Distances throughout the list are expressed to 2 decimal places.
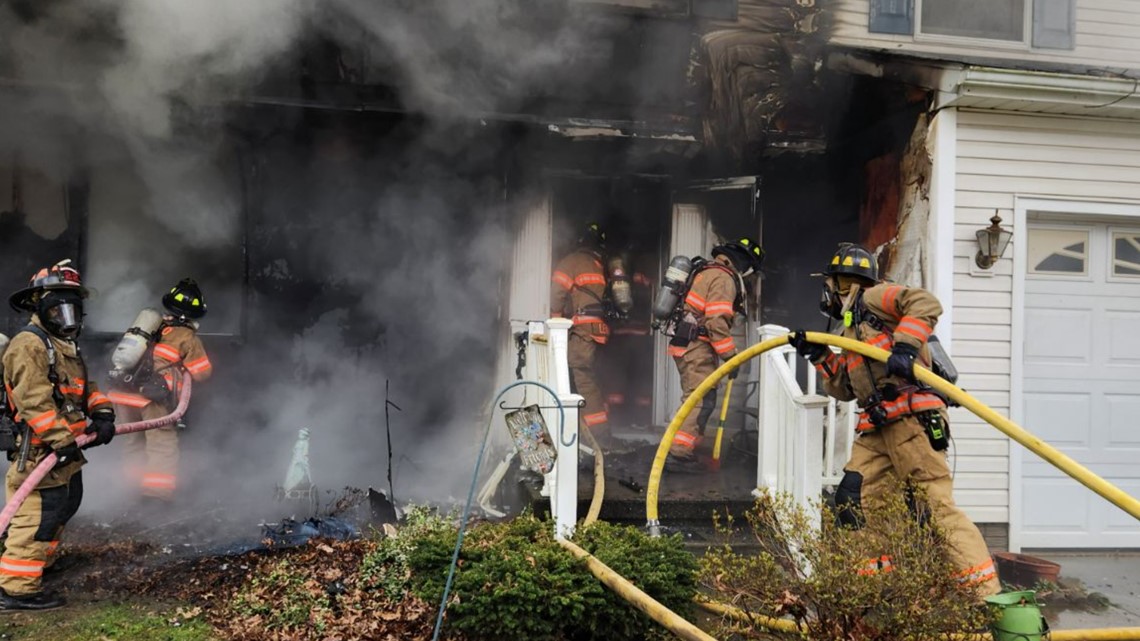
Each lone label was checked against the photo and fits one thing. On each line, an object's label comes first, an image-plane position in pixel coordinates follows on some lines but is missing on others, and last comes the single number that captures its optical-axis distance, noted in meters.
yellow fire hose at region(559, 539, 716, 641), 3.15
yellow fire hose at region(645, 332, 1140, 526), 3.15
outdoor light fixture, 6.08
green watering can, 3.12
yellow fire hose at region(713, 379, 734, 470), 6.54
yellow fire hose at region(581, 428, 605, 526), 5.04
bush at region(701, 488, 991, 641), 2.90
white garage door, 6.44
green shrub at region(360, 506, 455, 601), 4.44
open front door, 8.14
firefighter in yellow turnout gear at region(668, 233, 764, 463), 6.47
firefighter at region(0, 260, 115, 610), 4.50
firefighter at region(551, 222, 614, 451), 7.55
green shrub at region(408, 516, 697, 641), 3.51
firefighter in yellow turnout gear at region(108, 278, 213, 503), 6.39
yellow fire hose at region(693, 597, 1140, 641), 3.09
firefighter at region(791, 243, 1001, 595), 4.20
